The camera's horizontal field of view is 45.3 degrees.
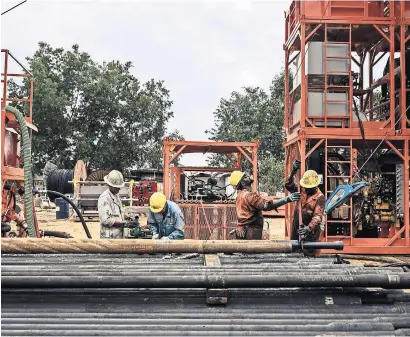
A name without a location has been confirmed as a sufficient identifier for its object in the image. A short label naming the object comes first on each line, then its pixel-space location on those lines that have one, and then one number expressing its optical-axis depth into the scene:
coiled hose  6.57
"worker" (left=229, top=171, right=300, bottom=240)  7.04
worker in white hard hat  6.66
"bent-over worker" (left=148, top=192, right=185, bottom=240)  6.27
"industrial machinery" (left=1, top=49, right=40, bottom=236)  7.80
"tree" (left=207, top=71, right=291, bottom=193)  30.28
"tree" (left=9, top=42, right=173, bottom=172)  32.16
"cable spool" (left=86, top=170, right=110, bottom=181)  24.89
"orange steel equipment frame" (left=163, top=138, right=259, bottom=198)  12.55
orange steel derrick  10.88
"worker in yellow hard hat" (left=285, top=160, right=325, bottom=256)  6.77
